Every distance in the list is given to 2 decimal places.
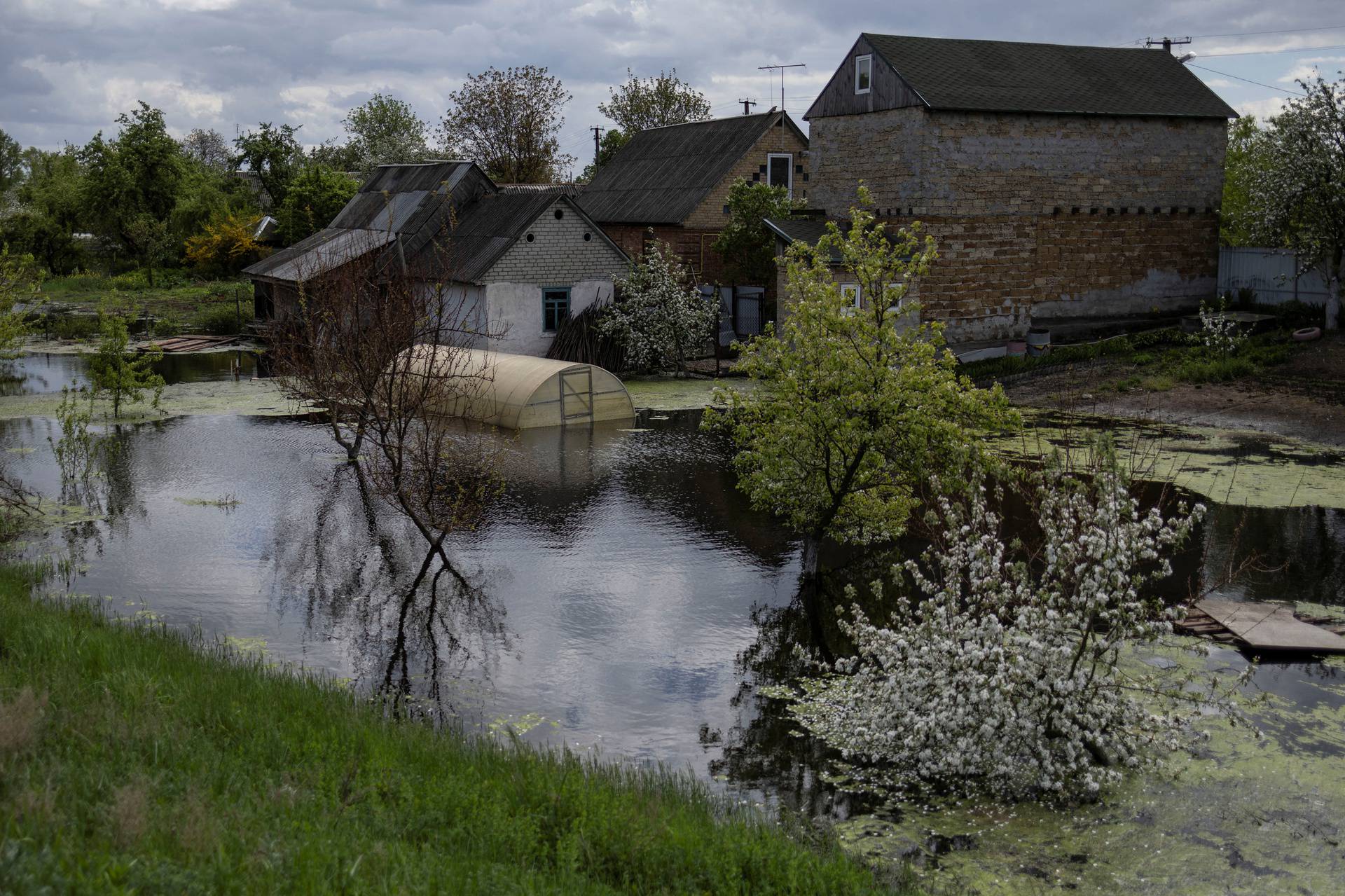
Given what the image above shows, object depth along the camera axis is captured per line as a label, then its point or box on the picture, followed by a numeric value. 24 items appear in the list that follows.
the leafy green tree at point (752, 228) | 41.41
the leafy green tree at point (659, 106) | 74.19
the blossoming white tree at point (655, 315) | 37.19
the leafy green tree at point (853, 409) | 16.16
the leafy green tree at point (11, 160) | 140.62
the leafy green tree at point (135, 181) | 69.44
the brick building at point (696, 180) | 45.62
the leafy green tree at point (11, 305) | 24.50
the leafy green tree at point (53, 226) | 72.00
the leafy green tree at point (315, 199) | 62.59
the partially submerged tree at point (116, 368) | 29.17
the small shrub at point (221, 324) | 53.47
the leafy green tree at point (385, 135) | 84.50
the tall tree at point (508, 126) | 71.38
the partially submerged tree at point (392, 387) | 18.03
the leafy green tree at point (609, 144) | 66.88
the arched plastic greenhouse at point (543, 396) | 29.81
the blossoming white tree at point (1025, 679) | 10.94
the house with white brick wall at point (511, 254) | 37.88
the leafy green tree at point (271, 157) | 71.69
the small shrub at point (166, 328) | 52.75
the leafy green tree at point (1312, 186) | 35.31
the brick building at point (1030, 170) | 36.03
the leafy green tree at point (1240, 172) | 45.96
